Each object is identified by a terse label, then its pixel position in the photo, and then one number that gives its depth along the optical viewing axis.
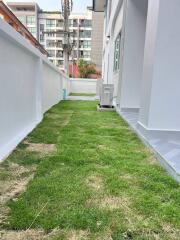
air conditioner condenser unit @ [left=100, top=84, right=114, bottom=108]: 6.16
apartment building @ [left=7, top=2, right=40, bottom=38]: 45.08
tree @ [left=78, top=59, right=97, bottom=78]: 25.86
